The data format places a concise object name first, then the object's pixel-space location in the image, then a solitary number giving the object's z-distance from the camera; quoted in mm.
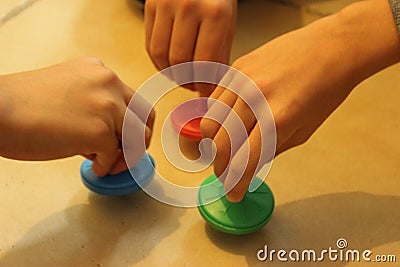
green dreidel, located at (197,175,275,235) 499
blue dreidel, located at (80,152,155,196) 530
